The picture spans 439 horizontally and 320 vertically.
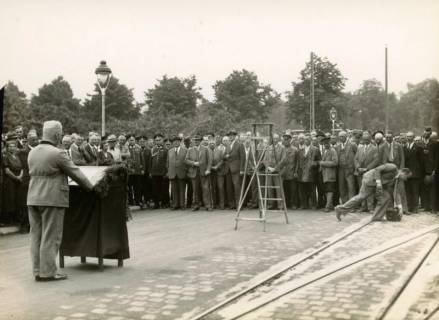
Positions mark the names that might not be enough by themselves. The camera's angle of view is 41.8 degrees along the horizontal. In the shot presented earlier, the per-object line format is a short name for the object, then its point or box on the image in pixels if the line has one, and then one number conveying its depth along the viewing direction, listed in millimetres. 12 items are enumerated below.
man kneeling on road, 13445
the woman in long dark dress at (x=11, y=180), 12320
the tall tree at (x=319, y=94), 49656
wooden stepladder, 12352
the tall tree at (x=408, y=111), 42403
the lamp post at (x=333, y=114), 30439
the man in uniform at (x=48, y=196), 7586
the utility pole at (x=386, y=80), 32756
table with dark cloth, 8312
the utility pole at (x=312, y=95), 34594
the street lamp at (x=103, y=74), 17359
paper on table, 8109
